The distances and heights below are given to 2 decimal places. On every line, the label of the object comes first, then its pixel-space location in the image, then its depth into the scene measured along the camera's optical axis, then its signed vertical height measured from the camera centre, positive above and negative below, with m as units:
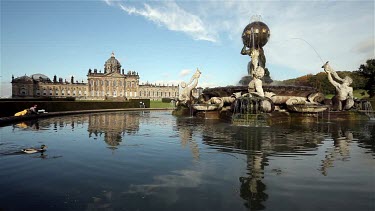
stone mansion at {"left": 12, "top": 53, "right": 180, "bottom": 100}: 107.19 +7.26
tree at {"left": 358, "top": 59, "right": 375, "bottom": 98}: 41.31 +4.68
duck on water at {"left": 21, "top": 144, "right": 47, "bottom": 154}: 7.09 -1.22
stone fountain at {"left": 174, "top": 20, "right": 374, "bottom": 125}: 15.63 +0.37
